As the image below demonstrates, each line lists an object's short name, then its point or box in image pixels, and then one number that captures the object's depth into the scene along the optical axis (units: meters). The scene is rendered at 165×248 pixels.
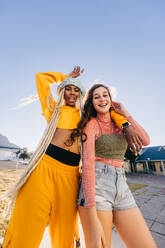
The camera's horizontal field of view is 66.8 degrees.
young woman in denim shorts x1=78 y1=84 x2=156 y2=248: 1.05
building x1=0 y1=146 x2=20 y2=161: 42.12
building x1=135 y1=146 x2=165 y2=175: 22.06
